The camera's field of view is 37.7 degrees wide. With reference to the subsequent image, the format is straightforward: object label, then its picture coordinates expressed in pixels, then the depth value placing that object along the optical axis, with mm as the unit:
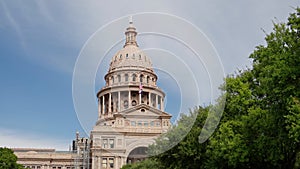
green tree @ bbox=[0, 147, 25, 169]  74656
